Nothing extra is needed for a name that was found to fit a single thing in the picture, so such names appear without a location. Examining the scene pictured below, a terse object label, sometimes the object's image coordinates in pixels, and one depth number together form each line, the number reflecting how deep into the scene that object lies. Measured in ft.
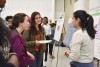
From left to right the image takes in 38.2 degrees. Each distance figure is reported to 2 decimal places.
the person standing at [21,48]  4.31
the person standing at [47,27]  16.16
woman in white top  5.66
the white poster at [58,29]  11.52
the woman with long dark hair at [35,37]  7.81
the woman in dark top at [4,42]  2.88
